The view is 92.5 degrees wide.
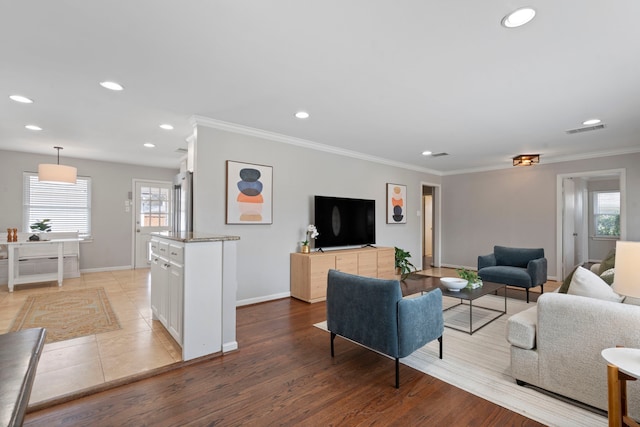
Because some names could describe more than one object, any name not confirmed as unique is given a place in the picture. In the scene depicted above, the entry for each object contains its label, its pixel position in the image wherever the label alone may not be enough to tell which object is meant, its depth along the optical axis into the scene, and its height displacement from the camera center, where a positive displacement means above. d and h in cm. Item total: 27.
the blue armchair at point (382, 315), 221 -77
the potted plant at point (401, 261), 592 -89
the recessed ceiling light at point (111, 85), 279 +120
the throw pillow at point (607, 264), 296 -47
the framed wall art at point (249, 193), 402 +30
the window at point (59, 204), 588 +21
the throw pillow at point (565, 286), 248 -59
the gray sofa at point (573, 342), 177 -82
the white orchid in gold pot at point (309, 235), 464 -31
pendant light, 477 +65
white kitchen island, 255 -68
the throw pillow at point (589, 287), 207 -50
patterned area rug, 319 -121
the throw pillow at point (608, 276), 249 -50
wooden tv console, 436 -80
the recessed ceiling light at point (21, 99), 310 +119
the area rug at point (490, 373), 187 -122
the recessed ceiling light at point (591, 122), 374 +117
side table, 133 -73
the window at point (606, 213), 770 +8
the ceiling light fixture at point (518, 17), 178 +119
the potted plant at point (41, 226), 562 -23
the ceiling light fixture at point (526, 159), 559 +104
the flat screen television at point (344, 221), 488 -10
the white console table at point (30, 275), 481 -84
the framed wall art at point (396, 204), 631 +25
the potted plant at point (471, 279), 351 -74
